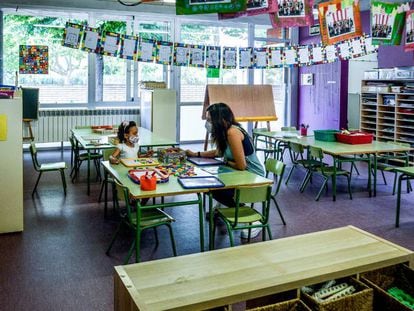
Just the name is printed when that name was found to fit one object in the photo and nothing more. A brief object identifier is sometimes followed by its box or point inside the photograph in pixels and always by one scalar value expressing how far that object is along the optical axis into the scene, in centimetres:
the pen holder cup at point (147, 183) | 359
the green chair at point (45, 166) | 595
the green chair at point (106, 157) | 507
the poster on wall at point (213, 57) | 938
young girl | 505
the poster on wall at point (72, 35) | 760
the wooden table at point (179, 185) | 355
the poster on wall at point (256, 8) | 529
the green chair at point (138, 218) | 357
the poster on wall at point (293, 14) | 568
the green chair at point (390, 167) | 638
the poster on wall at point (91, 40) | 775
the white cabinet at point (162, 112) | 945
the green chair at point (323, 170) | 607
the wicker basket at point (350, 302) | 204
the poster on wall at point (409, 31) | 727
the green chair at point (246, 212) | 373
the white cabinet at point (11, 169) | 446
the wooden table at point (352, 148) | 596
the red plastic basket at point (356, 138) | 659
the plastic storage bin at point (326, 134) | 692
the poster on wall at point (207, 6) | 485
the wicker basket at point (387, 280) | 221
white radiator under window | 962
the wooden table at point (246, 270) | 189
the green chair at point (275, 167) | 461
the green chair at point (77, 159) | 673
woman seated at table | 443
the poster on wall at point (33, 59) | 940
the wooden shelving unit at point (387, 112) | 838
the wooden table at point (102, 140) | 599
